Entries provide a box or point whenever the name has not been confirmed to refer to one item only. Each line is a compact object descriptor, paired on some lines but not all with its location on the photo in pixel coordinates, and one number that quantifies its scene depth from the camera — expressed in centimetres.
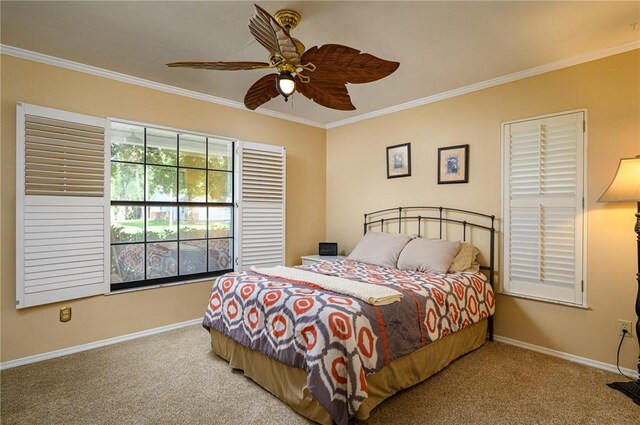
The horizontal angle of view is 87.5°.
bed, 184
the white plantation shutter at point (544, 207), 284
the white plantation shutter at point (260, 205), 397
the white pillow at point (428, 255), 310
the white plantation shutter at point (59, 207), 270
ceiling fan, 175
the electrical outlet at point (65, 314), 291
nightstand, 427
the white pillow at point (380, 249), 347
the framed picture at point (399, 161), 402
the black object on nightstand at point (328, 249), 457
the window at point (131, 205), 275
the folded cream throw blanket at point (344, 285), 216
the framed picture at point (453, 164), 353
